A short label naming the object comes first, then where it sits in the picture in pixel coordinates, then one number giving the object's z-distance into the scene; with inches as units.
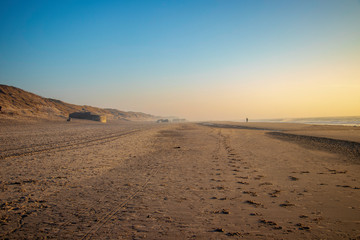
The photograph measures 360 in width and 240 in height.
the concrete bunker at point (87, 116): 2406.5
